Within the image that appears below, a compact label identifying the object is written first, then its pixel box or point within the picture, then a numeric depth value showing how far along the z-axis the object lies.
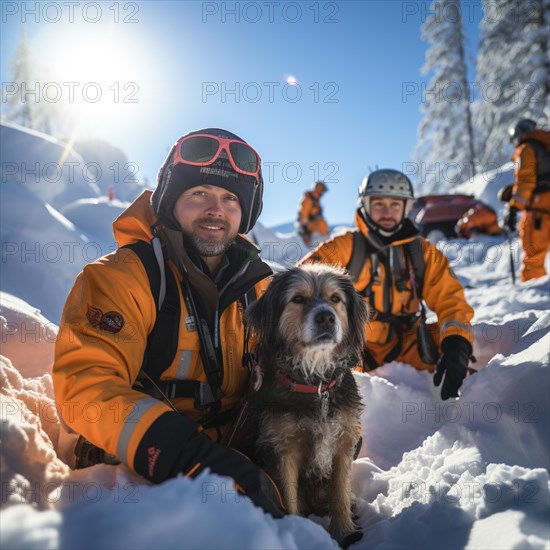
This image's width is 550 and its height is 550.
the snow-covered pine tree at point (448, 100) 29.45
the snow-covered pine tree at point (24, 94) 37.22
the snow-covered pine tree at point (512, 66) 19.95
